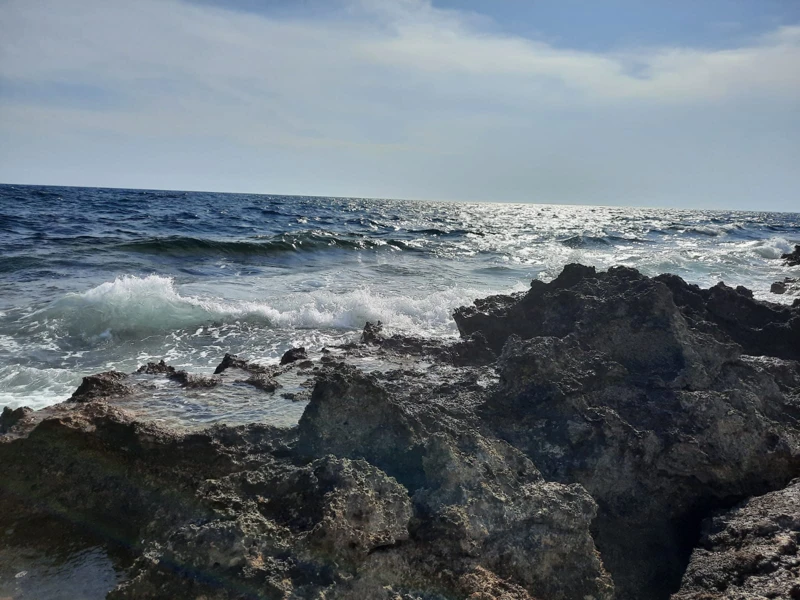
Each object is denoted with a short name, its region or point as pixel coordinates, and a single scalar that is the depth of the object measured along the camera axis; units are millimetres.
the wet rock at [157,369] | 5074
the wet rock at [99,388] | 4297
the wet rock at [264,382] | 4605
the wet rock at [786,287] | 11733
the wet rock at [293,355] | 5797
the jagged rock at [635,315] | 4410
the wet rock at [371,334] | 6465
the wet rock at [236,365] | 5215
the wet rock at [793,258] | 19077
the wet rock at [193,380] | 4652
